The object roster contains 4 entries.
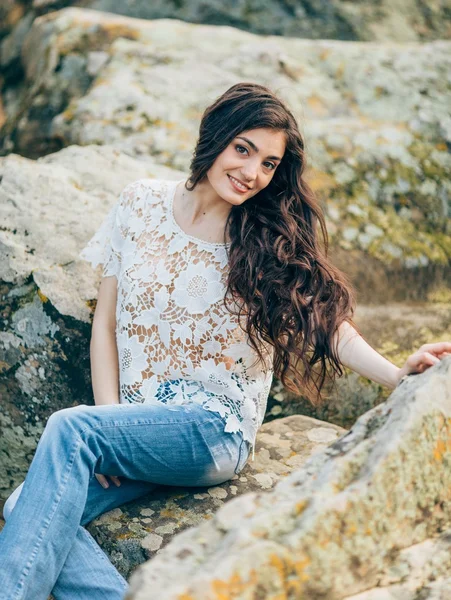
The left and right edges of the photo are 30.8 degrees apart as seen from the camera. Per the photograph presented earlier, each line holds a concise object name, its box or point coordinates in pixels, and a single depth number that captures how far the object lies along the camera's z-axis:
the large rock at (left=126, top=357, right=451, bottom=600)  1.81
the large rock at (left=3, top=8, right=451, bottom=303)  4.69
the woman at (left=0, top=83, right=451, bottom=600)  3.09
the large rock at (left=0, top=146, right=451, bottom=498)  3.55
